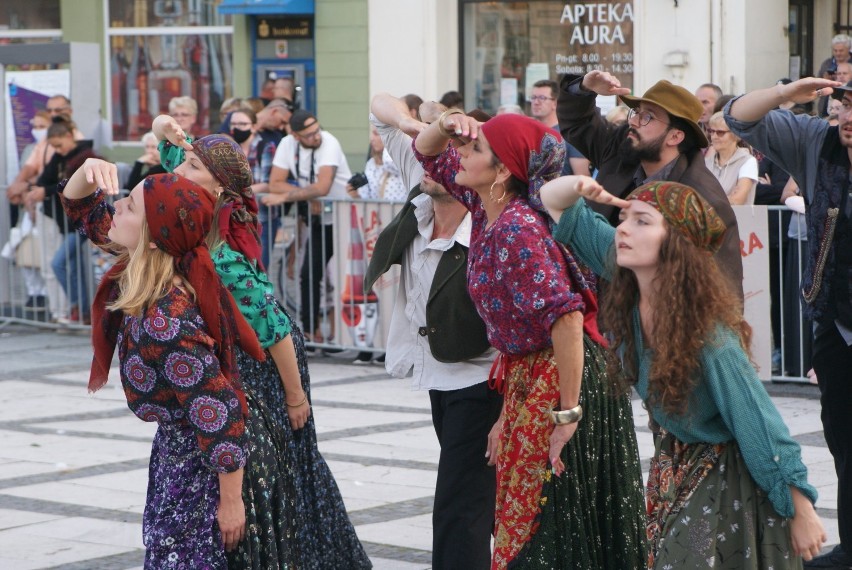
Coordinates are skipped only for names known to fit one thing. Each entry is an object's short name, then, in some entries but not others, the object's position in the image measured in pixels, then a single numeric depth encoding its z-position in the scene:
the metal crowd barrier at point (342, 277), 15.63
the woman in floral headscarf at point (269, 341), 7.76
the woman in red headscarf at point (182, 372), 6.58
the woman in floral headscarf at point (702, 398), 5.77
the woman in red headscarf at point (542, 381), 6.85
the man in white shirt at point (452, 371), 7.96
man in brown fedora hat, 8.35
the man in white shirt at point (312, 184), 17.87
